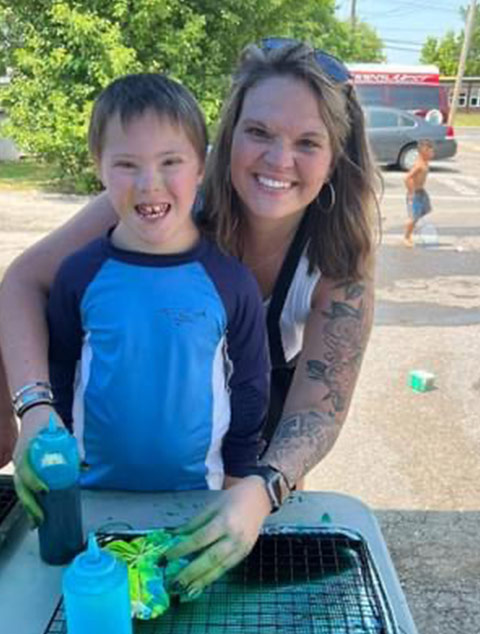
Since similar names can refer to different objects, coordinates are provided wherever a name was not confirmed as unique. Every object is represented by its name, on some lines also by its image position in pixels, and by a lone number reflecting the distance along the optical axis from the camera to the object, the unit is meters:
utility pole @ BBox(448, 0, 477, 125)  23.39
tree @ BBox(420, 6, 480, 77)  47.12
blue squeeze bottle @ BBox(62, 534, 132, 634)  0.88
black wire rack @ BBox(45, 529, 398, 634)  1.03
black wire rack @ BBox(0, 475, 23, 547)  1.26
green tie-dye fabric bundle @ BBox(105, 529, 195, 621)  1.03
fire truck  18.16
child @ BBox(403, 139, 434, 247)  8.20
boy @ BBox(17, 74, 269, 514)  1.33
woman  1.51
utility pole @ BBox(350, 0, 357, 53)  41.47
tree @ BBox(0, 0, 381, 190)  9.62
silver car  14.88
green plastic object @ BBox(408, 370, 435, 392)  4.19
